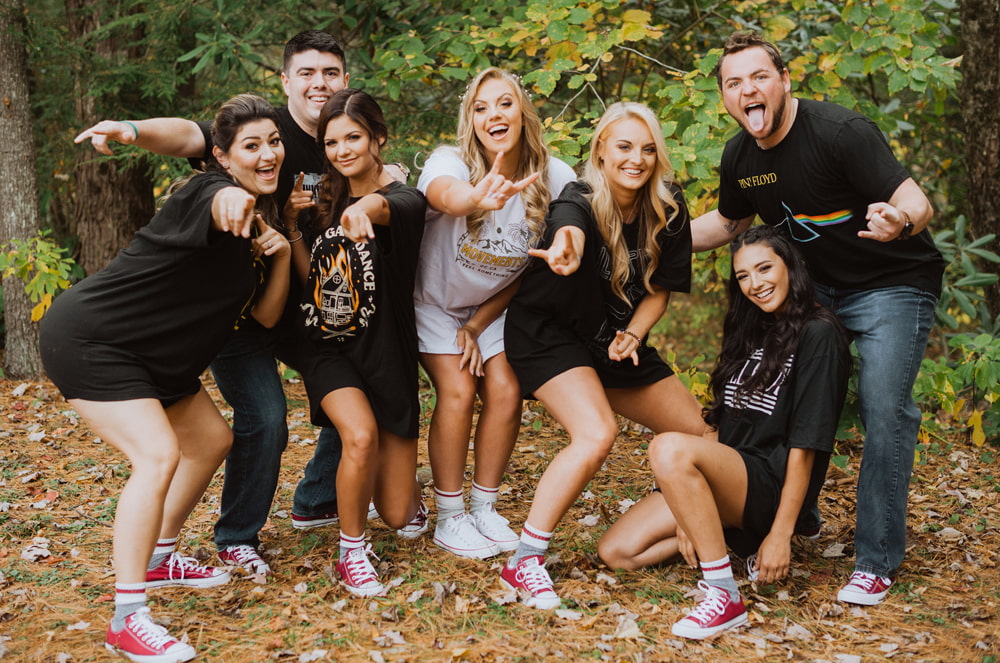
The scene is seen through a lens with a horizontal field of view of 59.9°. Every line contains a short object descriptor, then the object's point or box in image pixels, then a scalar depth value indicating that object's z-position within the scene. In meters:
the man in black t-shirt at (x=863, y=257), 3.57
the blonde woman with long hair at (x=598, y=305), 3.56
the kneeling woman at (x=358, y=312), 3.55
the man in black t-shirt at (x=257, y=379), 3.72
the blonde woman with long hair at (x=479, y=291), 3.81
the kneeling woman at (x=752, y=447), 3.32
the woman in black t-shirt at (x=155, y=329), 3.02
